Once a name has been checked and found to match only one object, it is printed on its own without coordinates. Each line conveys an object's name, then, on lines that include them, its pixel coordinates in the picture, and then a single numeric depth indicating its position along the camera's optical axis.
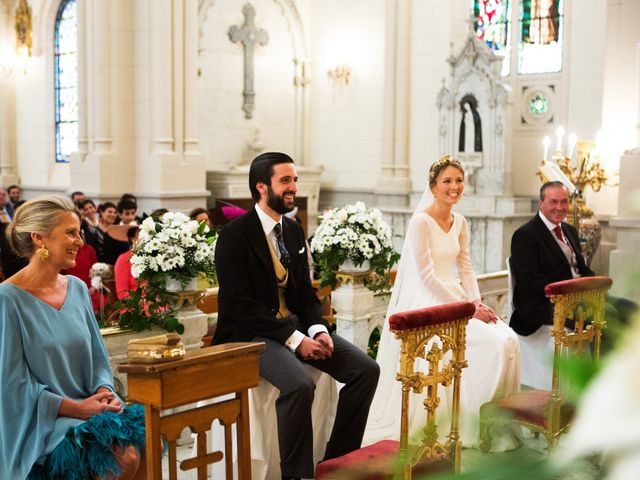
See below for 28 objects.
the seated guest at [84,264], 6.82
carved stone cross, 13.91
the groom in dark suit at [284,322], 3.71
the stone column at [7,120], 15.98
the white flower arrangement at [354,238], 5.42
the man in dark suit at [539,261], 5.42
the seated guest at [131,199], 9.19
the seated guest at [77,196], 10.70
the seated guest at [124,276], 5.73
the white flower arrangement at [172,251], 4.55
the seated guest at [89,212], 9.46
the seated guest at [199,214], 7.92
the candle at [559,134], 8.85
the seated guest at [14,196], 12.92
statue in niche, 12.02
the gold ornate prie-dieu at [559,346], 4.28
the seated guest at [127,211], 9.05
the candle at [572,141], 8.78
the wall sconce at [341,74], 14.41
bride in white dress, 4.76
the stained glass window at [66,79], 14.75
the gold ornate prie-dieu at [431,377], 3.26
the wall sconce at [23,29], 15.33
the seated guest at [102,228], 8.19
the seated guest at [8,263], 5.16
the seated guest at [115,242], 7.85
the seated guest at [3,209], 10.74
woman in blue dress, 3.05
